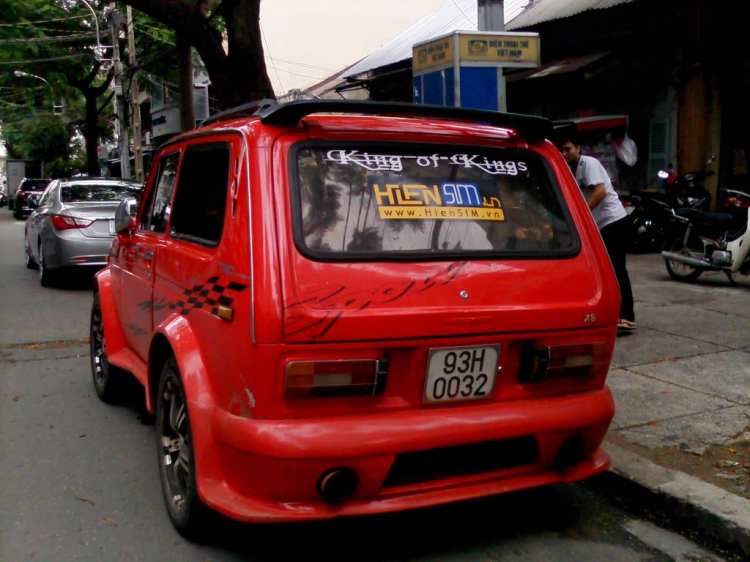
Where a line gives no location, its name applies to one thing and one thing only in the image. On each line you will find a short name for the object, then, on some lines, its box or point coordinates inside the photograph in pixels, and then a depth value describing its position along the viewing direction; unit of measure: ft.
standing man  21.07
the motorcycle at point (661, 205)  35.68
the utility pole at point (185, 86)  48.83
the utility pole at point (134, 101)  71.87
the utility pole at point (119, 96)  81.05
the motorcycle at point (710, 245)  27.35
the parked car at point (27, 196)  105.60
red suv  9.09
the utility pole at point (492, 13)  24.99
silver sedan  33.09
